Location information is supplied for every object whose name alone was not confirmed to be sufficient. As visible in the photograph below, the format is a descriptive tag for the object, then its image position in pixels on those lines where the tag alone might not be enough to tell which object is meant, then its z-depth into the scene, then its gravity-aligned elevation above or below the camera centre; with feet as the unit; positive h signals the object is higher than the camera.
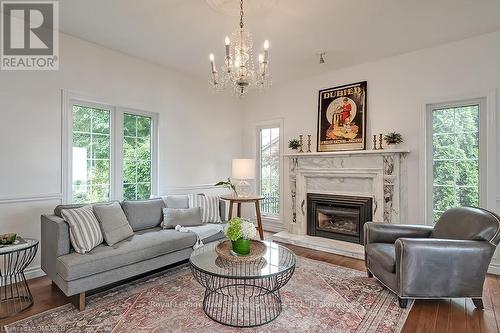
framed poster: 13.69 +2.68
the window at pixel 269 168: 17.30 -0.05
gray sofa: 7.66 -2.81
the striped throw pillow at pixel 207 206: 12.46 -1.81
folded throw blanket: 10.88 -2.64
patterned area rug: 6.89 -4.12
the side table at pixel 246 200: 13.84 -1.69
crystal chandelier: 7.73 +2.97
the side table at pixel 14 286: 7.57 -4.02
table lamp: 14.76 -0.07
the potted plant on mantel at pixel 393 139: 12.37 +1.34
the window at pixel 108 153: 11.12 +0.68
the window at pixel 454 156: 11.09 +0.51
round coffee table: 6.95 -4.00
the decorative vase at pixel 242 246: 7.76 -2.29
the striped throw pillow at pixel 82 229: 8.25 -1.97
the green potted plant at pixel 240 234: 7.61 -1.90
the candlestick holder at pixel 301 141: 15.58 +1.51
